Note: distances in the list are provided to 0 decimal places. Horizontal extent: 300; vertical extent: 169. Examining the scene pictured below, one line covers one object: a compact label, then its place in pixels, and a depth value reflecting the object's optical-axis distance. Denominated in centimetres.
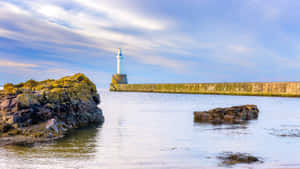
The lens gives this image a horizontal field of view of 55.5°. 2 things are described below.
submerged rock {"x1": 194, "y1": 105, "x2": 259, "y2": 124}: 1441
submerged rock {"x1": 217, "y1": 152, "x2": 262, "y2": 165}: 621
